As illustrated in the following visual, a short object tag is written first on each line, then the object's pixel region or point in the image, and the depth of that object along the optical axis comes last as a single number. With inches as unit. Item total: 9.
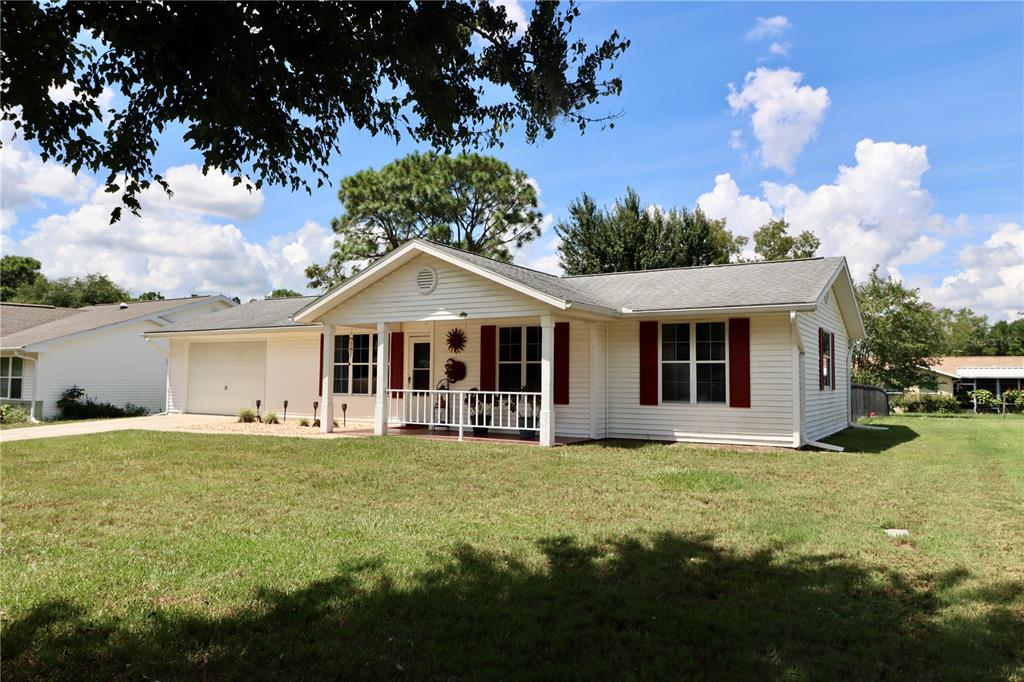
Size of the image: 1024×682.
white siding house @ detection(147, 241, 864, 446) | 483.5
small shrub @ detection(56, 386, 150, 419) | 837.2
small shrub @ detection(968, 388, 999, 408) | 1309.1
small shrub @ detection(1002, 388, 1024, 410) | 1240.2
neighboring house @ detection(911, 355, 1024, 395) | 1596.9
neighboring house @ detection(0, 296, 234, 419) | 829.2
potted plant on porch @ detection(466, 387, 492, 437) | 535.9
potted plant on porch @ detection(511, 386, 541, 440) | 529.2
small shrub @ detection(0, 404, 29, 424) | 774.5
